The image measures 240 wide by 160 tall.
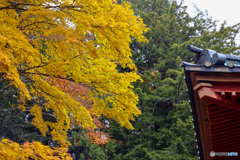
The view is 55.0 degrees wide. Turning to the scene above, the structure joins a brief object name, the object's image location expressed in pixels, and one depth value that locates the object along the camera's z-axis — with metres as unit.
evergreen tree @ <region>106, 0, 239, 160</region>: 11.07
